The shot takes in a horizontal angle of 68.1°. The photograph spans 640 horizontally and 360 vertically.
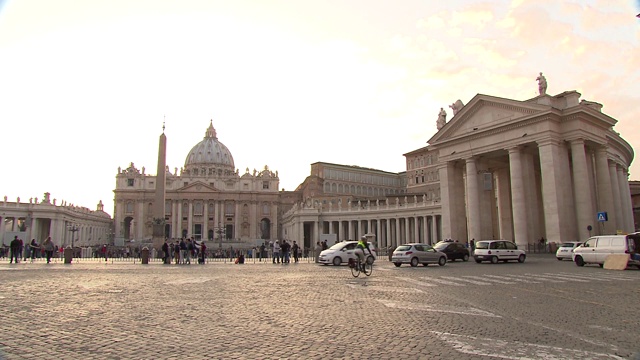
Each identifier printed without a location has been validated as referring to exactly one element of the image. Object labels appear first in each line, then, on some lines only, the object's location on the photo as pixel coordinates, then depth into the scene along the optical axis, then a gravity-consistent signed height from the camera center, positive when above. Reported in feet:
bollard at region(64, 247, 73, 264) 97.31 -1.29
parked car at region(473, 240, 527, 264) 86.89 -1.91
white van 67.05 -1.21
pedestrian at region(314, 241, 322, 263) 113.85 -1.44
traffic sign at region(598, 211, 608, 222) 93.91 +4.88
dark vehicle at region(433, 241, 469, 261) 97.66 -1.42
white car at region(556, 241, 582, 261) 88.38 -1.62
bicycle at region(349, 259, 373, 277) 60.54 -2.63
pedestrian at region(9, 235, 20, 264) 97.37 +0.52
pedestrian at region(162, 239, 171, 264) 98.47 -1.39
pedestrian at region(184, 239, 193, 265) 98.02 -0.53
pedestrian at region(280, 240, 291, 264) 103.30 -1.19
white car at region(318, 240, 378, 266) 92.73 -1.97
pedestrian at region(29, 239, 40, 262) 102.20 +0.49
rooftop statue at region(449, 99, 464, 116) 136.56 +39.36
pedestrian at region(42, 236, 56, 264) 96.94 +0.21
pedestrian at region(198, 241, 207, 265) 100.89 -2.17
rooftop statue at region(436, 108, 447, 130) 149.12 +39.12
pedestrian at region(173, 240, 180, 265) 99.55 -1.23
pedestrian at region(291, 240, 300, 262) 112.66 -1.62
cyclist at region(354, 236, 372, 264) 60.89 -1.04
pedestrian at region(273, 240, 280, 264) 106.69 -0.76
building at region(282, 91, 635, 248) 109.19 +19.02
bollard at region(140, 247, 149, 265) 99.81 -1.79
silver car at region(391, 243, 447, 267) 83.51 -2.11
